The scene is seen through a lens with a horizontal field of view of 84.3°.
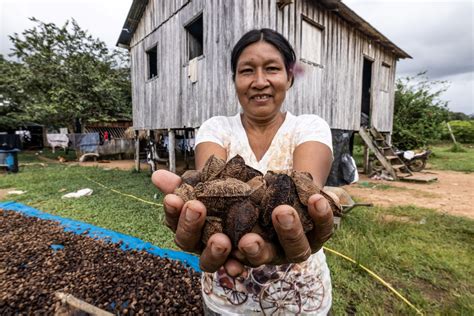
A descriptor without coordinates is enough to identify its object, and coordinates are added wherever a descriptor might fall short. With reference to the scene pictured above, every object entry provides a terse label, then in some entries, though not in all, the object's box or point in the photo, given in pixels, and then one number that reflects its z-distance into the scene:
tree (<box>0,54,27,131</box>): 15.34
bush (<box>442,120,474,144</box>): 26.27
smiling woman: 0.90
